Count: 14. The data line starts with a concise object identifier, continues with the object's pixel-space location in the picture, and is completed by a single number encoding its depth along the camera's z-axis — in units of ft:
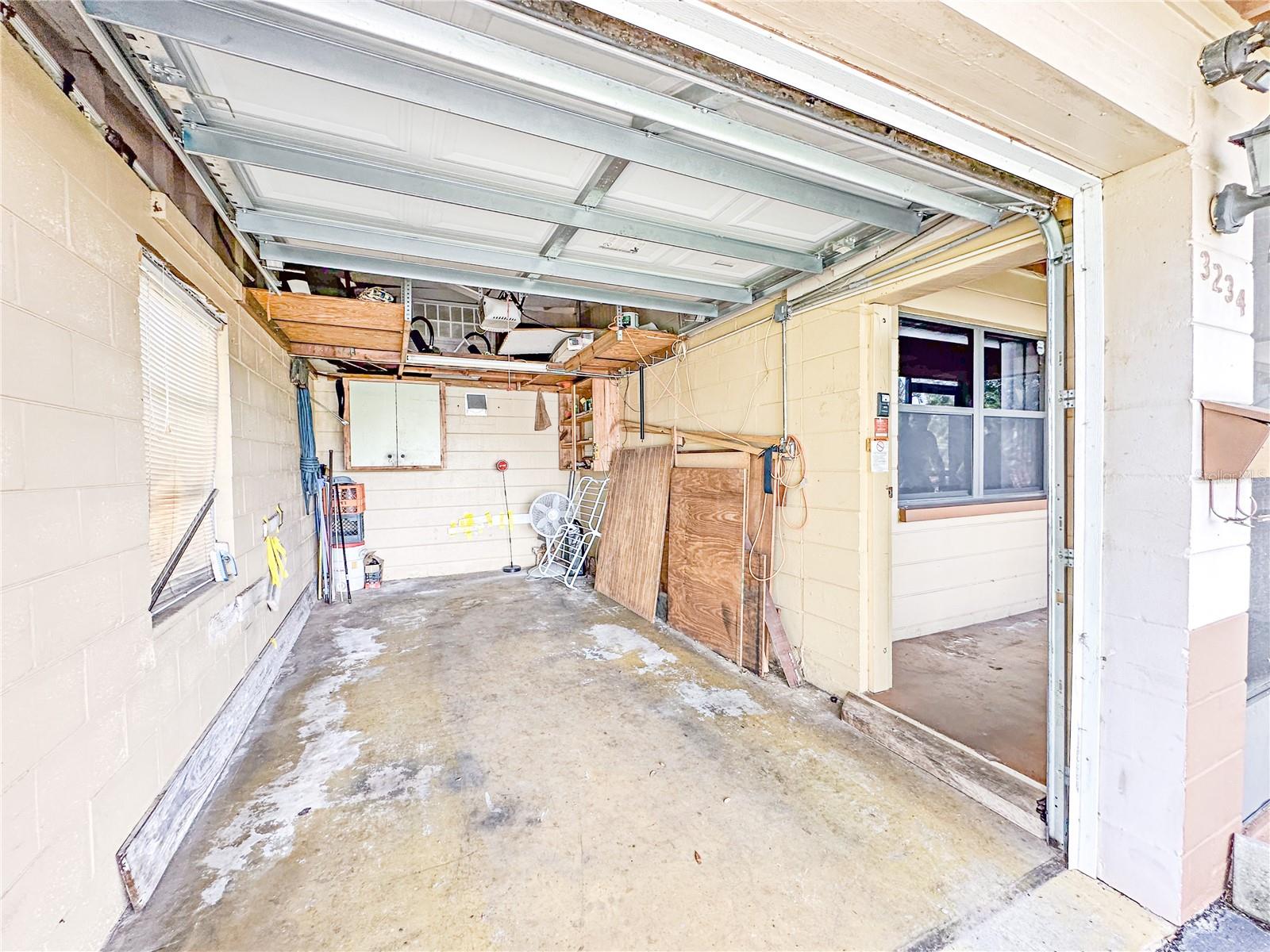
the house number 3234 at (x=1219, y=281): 4.77
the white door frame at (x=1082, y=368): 4.14
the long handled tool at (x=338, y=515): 16.99
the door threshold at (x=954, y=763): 6.25
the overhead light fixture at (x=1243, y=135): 4.46
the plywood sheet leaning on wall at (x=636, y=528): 14.29
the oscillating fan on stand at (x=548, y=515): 19.62
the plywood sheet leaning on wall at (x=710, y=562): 11.33
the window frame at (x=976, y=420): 11.91
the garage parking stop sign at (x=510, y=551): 20.51
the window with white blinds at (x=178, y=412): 6.15
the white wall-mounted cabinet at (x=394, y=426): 18.04
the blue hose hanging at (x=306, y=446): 14.99
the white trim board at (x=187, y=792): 5.09
